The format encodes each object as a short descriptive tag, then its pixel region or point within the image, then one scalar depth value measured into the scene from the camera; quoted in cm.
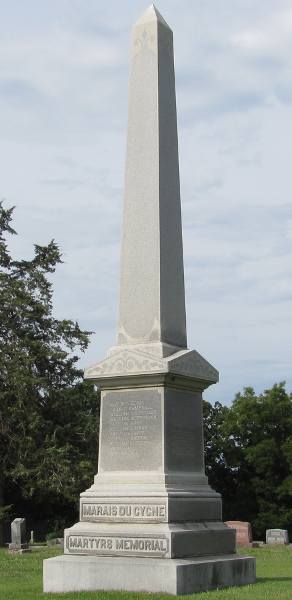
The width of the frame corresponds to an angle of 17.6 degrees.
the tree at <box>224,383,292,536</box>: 5056
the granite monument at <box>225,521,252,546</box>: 3073
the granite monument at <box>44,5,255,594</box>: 1219
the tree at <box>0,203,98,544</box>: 3809
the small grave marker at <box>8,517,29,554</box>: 2756
